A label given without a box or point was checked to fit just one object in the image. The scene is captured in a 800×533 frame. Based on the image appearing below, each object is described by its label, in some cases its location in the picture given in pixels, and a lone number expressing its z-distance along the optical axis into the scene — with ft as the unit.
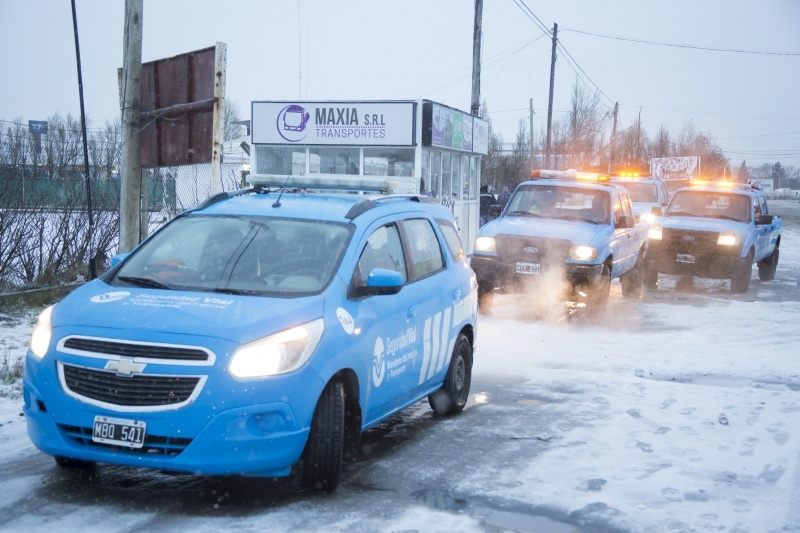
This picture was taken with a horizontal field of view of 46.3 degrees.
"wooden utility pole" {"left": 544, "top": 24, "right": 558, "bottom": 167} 132.36
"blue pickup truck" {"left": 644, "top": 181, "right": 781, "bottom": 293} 58.49
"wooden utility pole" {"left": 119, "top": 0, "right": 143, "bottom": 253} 36.58
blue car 16.31
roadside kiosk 70.90
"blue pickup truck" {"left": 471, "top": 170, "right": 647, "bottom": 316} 44.65
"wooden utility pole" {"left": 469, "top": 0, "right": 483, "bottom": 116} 89.56
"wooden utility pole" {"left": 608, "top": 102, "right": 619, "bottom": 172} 202.30
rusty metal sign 35.14
